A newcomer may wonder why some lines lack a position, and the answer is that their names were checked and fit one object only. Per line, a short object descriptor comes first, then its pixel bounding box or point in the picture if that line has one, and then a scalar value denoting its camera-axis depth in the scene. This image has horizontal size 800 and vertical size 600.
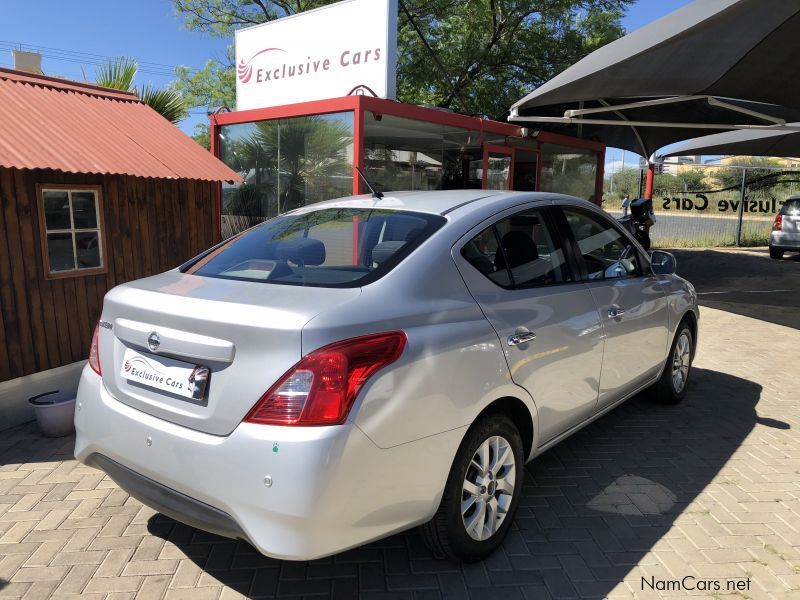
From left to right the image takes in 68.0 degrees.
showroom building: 7.52
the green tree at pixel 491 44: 16.45
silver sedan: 2.04
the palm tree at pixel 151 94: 9.70
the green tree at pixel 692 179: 36.43
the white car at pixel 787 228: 14.89
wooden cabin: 4.42
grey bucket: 4.14
